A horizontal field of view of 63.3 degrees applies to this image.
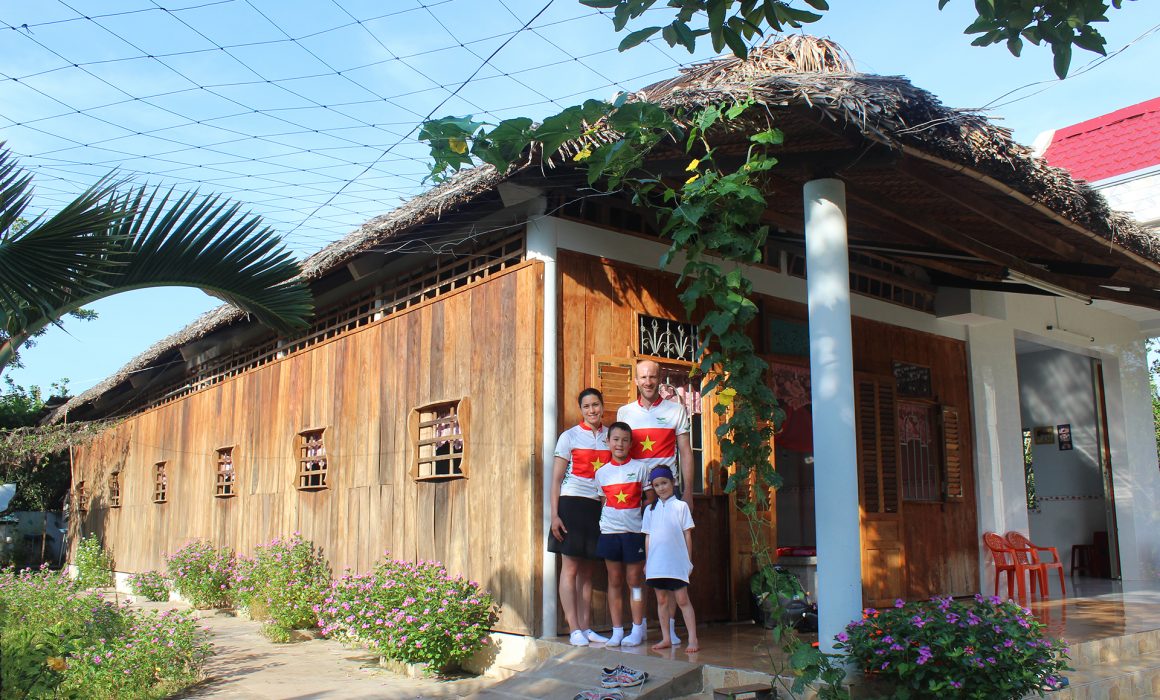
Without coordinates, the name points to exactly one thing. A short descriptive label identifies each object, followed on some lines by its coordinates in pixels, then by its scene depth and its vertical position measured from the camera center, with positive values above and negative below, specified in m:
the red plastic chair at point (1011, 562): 8.71 -0.84
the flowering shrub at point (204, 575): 10.05 -0.96
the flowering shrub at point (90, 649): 4.30 -0.94
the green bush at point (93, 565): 12.81 -1.15
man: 5.87 +0.32
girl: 5.43 -0.41
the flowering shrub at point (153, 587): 11.80 -1.26
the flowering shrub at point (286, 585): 8.10 -0.89
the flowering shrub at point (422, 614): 6.07 -0.87
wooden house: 5.31 +1.02
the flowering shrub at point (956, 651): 4.21 -0.81
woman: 5.80 -0.17
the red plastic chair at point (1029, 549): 8.92 -0.73
